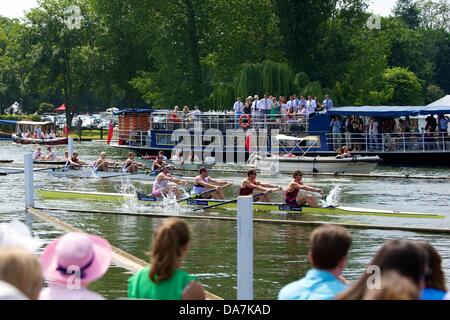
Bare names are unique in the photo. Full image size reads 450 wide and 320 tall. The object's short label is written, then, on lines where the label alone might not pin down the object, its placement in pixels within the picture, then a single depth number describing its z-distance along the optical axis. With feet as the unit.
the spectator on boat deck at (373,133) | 154.91
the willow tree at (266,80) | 188.85
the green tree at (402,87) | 305.53
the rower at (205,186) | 84.99
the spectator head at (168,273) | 22.48
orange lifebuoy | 154.71
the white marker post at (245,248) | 40.60
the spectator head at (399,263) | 19.17
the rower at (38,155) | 152.25
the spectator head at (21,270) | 20.17
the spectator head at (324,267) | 21.39
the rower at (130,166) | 116.57
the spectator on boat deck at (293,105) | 154.40
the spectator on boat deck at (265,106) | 153.48
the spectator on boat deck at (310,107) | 152.46
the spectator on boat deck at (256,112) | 153.58
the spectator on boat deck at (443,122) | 153.38
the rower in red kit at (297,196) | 77.12
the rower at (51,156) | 151.33
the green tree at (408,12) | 464.65
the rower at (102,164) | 119.85
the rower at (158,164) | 116.26
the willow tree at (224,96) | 193.57
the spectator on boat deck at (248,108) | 156.97
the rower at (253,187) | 78.26
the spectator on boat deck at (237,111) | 156.66
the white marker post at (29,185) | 80.53
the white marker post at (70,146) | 149.63
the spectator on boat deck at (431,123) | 154.10
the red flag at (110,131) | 185.16
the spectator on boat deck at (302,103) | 153.75
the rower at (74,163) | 122.93
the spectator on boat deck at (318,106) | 155.52
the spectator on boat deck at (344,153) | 130.62
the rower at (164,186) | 87.61
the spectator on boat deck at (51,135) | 231.09
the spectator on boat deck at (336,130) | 153.28
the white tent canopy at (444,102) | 177.68
